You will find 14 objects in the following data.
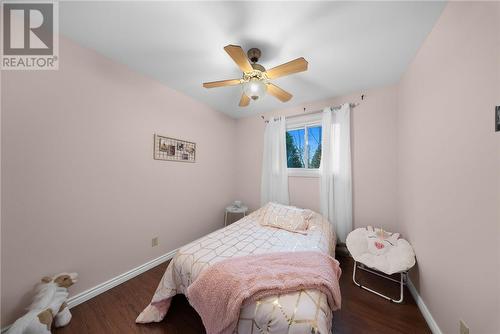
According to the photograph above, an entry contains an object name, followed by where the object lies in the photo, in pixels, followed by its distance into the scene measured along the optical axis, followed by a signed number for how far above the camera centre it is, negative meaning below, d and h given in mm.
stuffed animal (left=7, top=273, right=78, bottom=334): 1130 -1025
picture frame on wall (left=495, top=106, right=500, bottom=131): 779 +231
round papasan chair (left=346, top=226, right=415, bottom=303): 1552 -872
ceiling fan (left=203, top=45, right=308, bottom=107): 1307 +834
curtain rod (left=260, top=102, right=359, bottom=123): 2402 +905
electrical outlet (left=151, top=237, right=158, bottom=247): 2168 -961
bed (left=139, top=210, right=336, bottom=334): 915 -787
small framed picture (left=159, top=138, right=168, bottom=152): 2238 +304
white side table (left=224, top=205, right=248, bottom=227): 3090 -777
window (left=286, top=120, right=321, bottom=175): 2760 +370
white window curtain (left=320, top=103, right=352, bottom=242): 2381 -35
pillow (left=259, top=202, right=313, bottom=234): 2139 -683
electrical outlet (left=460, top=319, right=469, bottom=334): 962 -939
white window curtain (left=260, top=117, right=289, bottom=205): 2898 +51
